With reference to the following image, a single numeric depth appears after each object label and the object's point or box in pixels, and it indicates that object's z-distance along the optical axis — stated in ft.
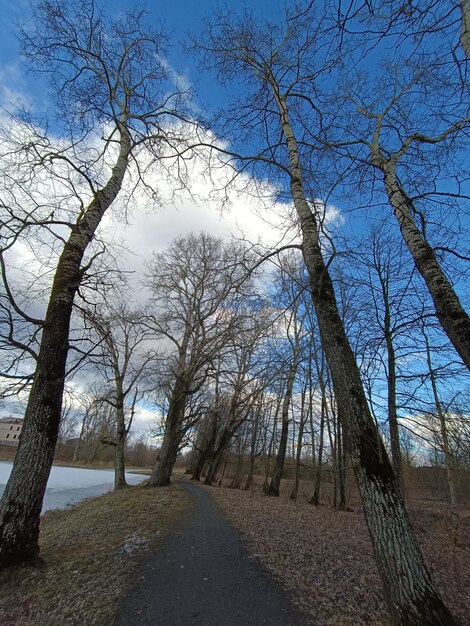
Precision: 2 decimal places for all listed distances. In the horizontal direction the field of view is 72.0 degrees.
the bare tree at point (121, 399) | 49.70
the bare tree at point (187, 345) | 45.65
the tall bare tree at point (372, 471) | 8.90
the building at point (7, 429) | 260.79
